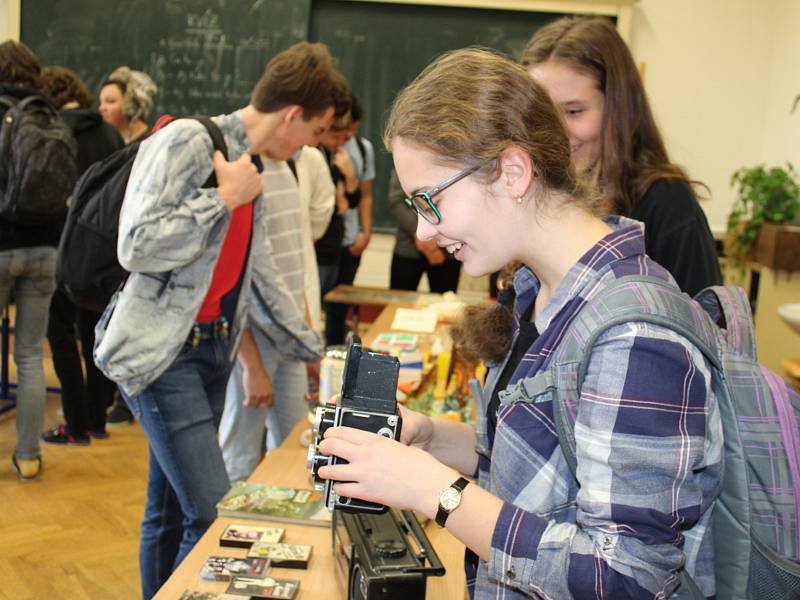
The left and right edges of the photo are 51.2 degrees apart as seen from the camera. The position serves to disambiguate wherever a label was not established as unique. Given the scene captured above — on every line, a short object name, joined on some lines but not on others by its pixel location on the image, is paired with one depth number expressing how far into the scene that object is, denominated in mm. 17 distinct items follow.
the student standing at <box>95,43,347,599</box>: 1857
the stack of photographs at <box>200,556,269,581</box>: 1383
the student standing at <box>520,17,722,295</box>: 1544
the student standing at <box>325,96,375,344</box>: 4754
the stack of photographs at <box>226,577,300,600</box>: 1333
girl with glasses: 863
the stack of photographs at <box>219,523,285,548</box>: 1502
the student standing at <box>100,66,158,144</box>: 4059
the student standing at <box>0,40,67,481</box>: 3162
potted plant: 4832
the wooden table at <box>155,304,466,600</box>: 1371
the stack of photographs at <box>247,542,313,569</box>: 1446
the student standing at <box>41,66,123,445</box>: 3734
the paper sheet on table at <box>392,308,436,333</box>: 3312
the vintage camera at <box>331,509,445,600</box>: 1173
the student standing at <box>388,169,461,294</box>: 4871
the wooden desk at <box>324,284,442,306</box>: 3975
